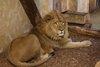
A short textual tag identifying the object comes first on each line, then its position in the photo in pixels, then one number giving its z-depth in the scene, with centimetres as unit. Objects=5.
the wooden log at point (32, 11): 440
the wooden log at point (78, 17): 507
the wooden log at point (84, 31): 445
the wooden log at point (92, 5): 606
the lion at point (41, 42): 353
